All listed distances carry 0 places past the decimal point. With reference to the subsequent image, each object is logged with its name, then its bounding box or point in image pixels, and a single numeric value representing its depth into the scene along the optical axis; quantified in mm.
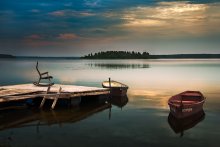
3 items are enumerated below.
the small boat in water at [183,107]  12153
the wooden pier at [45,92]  13668
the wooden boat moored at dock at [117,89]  18520
